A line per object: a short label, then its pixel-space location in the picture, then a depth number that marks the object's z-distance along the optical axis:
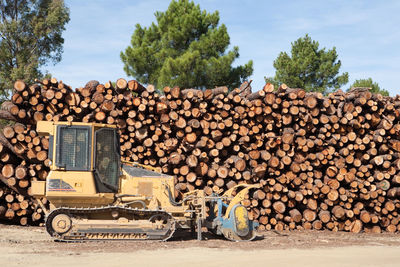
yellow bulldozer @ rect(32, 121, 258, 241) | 8.56
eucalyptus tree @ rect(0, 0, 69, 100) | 23.22
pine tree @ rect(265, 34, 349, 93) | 26.84
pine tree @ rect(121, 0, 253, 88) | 21.20
